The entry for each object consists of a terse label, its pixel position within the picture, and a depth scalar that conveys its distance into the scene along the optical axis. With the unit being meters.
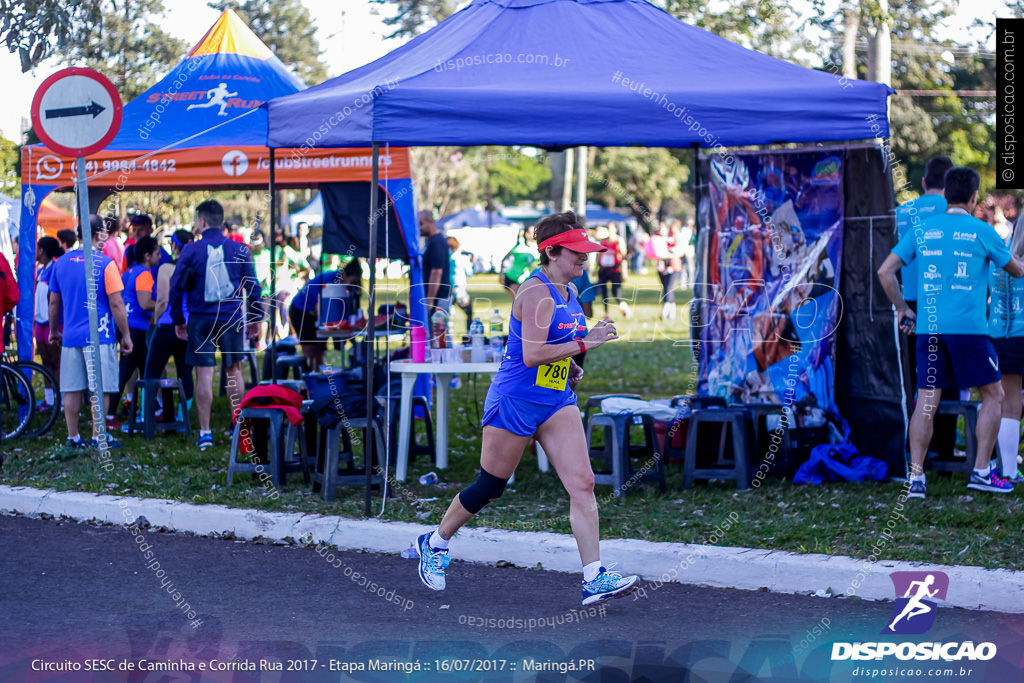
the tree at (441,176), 54.94
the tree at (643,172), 60.66
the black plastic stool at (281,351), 11.34
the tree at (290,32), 44.91
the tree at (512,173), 69.44
